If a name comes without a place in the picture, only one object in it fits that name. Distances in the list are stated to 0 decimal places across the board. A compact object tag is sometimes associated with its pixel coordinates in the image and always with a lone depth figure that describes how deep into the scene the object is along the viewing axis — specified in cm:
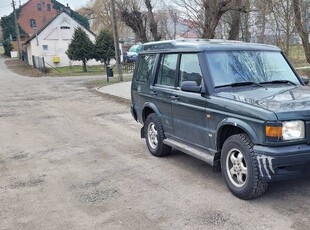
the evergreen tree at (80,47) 3312
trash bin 2210
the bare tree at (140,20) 1862
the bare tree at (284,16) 1383
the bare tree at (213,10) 1409
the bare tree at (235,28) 1625
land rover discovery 382
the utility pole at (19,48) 5116
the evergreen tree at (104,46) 3369
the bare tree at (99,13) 5116
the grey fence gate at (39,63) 3250
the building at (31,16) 6600
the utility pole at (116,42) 2022
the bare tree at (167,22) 2551
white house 4088
